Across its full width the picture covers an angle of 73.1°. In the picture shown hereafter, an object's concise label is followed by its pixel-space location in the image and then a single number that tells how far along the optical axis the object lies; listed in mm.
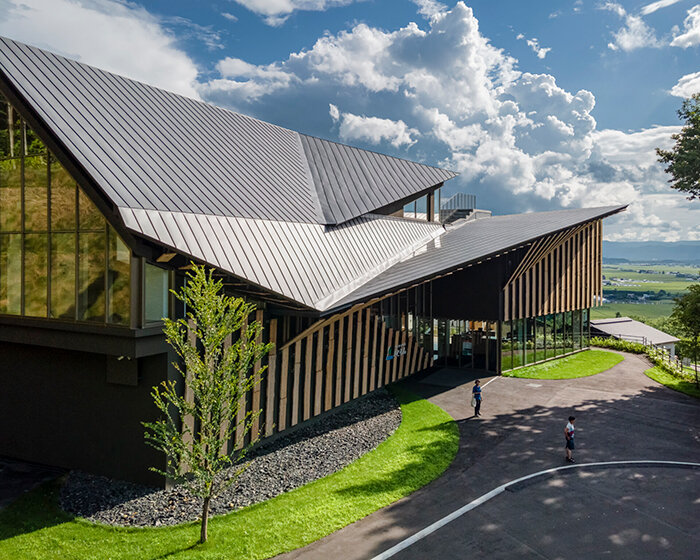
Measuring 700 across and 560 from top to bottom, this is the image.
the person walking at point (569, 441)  14625
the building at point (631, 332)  45406
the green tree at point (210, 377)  10047
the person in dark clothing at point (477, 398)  19453
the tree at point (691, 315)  23188
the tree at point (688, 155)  28905
